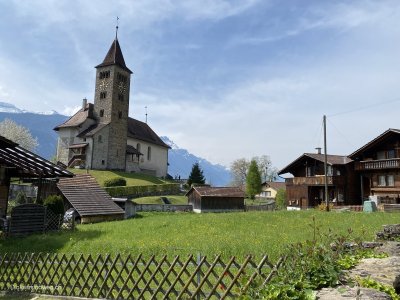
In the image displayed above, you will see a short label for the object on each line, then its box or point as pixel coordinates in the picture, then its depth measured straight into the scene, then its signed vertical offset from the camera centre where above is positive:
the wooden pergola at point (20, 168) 21.98 +1.40
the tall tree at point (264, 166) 122.19 +10.47
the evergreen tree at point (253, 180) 75.38 +3.41
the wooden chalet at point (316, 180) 50.06 +2.61
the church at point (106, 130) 76.50 +13.96
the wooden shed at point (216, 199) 50.84 -0.58
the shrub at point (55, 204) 26.59 -1.06
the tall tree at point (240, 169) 118.75 +9.02
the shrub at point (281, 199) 63.97 -0.42
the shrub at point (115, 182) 60.56 +1.74
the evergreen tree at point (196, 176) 81.62 +4.25
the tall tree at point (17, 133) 95.62 +15.46
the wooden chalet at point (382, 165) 43.50 +4.47
